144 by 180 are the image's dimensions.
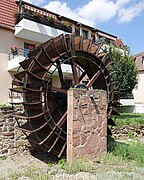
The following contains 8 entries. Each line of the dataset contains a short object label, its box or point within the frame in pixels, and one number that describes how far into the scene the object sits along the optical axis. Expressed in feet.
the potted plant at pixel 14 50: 40.39
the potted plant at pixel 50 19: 43.56
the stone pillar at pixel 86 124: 19.74
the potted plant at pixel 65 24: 46.14
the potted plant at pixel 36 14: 41.34
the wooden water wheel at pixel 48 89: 21.50
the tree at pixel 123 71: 46.32
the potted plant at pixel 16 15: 41.92
